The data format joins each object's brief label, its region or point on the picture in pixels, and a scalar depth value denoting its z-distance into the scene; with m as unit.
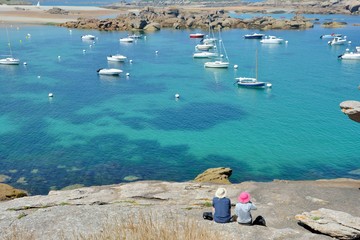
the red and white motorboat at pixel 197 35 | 127.25
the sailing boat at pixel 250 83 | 65.56
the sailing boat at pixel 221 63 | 80.69
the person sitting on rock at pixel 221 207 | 17.69
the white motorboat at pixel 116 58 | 89.06
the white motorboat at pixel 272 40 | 110.74
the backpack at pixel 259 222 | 18.69
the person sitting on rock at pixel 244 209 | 17.89
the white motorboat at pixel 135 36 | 127.42
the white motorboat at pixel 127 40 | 120.56
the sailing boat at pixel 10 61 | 87.31
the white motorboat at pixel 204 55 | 93.78
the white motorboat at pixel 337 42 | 106.56
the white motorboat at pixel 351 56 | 85.62
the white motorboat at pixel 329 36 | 117.69
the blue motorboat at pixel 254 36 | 123.00
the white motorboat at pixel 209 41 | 111.10
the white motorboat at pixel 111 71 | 76.81
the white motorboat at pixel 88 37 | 125.78
